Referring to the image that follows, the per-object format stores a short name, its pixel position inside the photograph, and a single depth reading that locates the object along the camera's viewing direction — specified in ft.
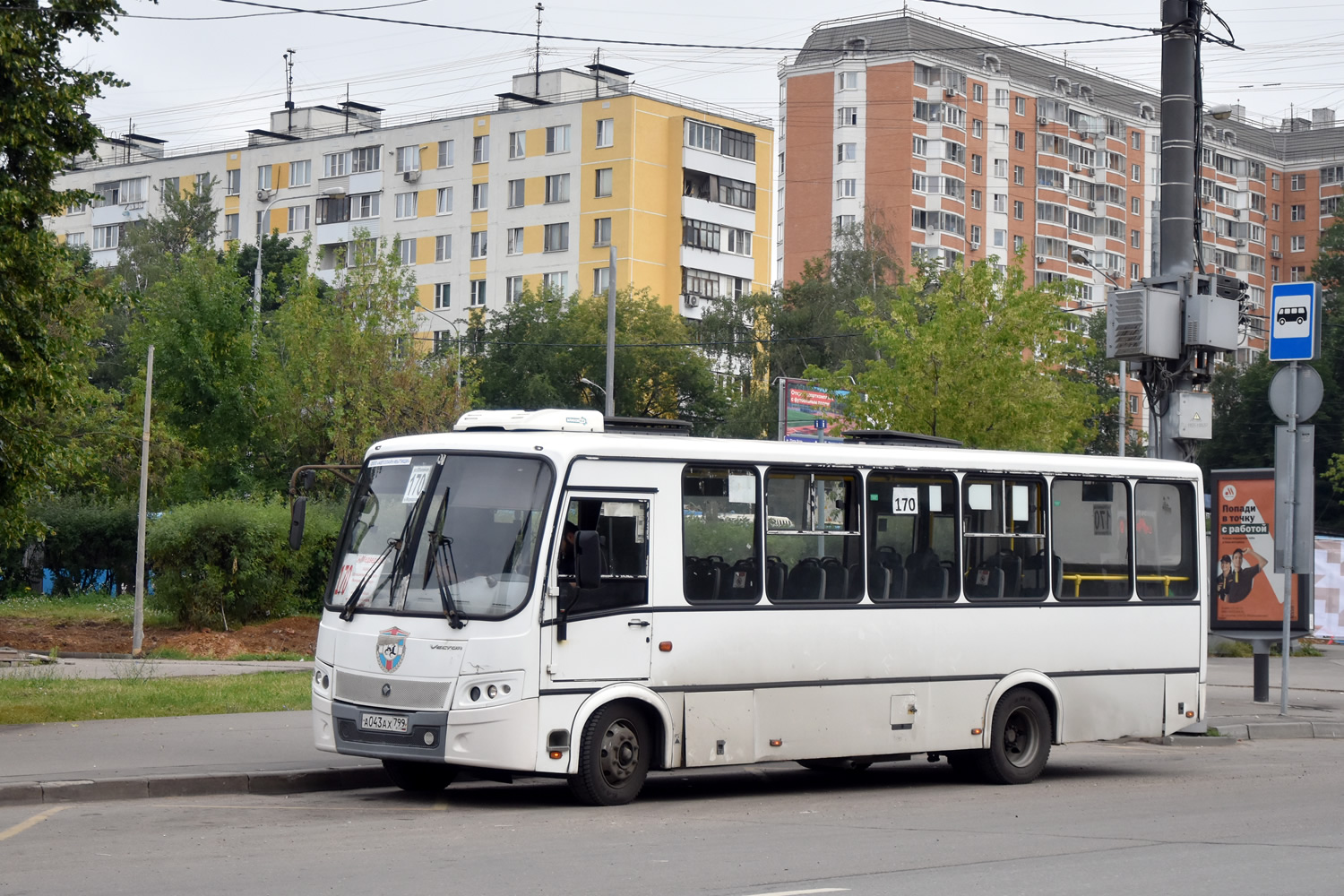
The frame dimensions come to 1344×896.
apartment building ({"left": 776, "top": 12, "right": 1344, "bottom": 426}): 322.96
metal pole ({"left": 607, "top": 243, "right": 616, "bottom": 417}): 123.53
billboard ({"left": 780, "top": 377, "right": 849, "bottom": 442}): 157.99
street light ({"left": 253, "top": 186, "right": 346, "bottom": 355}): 145.72
